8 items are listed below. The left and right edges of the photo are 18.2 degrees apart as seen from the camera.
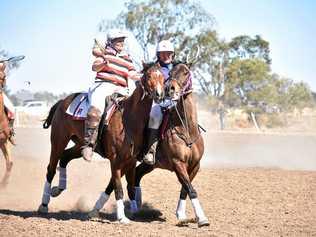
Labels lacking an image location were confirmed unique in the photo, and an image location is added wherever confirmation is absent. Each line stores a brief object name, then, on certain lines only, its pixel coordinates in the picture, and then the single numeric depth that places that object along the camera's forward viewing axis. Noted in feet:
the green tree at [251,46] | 273.33
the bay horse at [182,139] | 49.66
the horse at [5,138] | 72.44
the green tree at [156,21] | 247.79
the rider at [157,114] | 51.70
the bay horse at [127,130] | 47.26
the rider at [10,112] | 77.40
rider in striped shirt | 51.45
